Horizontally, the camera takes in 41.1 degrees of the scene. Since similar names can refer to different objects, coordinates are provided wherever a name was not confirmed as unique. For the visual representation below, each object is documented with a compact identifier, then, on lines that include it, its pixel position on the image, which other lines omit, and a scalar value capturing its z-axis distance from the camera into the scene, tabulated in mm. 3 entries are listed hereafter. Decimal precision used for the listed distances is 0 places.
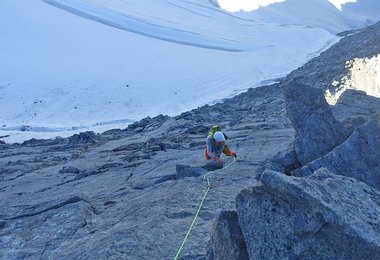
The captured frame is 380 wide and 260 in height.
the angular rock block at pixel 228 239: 2877
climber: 6988
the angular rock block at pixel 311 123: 5047
